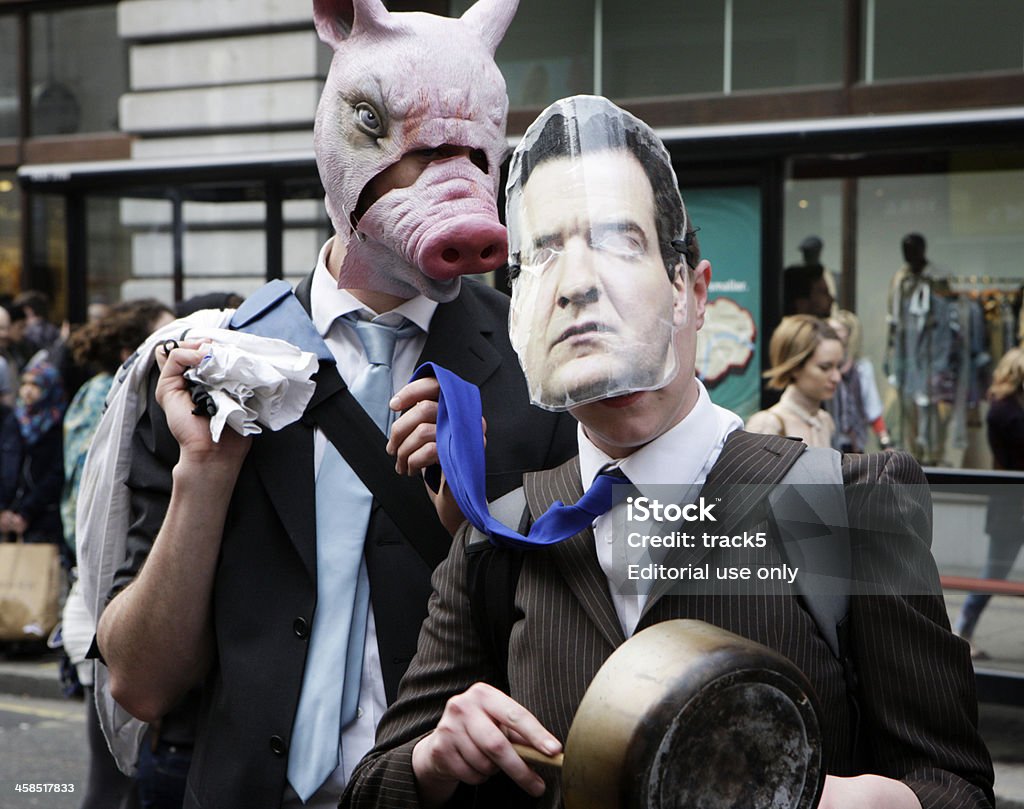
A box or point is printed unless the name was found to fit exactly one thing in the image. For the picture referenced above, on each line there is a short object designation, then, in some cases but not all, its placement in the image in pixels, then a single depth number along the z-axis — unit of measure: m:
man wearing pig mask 2.15
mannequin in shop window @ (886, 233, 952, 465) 7.84
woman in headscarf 8.48
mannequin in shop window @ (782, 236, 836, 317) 7.80
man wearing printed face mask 1.55
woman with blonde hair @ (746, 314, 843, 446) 6.44
